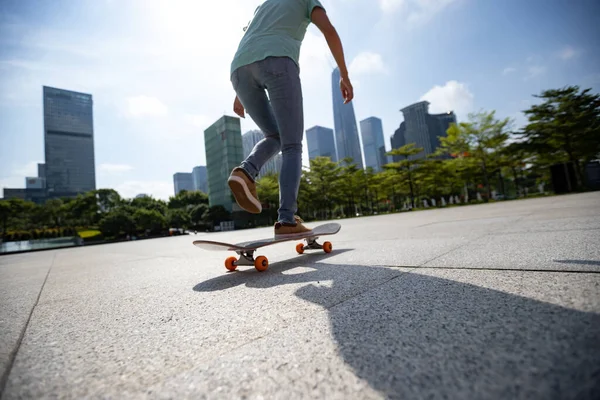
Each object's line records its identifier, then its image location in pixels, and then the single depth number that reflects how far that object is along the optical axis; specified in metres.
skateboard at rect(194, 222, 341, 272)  1.59
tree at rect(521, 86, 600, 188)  18.25
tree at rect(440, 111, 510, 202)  21.88
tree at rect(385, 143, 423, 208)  25.88
